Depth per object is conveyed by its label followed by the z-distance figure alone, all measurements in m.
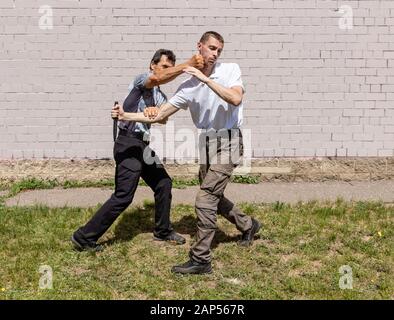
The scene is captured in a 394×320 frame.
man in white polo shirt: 4.54
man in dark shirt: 4.89
